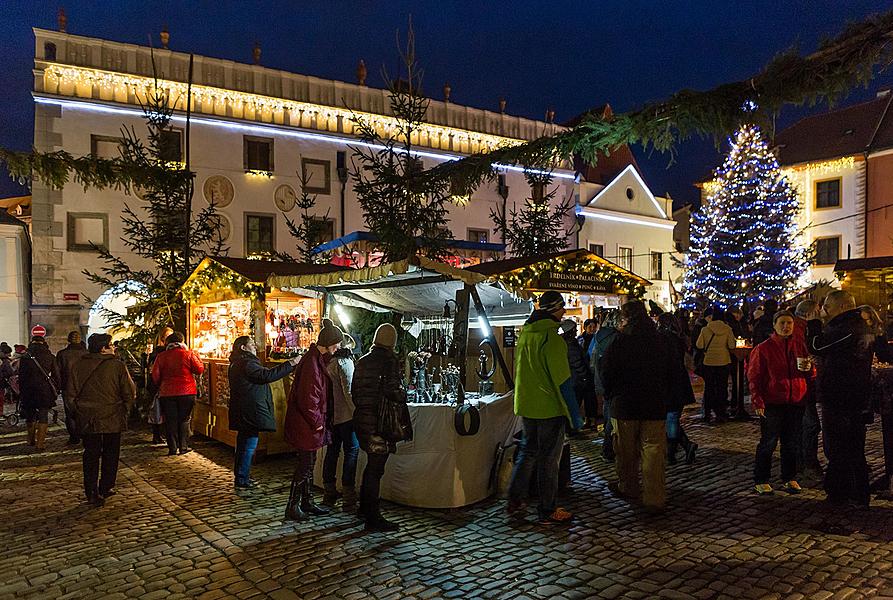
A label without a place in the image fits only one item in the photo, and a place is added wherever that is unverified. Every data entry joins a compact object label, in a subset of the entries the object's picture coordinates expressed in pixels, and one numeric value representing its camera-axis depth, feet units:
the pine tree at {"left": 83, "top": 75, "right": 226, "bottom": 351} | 43.96
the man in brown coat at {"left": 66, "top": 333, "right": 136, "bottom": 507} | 22.24
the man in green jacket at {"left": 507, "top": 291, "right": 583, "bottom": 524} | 18.95
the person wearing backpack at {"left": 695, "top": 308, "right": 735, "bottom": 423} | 34.91
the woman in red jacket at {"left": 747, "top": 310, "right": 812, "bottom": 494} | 21.17
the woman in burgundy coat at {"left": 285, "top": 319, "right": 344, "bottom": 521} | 19.92
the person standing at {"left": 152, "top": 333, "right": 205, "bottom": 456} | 30.17
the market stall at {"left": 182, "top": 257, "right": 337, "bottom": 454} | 32.04
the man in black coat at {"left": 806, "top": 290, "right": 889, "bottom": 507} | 19.43
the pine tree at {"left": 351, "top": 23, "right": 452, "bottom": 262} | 38.60
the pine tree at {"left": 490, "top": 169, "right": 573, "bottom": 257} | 58.65
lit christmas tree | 76.07
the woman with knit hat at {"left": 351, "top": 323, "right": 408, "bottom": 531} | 18.62
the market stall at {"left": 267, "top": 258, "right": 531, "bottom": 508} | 20.85
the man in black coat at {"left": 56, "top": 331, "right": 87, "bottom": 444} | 30.71
